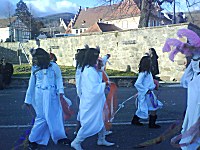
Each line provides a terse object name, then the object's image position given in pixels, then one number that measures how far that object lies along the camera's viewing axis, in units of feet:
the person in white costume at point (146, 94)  13.71
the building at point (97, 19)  49.29
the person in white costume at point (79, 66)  11.74
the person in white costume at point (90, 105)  10.42
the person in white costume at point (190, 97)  7.23
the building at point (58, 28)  168.86
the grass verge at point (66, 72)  36.68
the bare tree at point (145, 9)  46.06
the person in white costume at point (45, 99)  10.86
